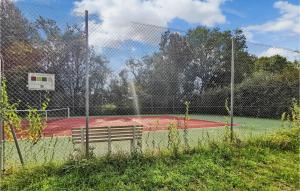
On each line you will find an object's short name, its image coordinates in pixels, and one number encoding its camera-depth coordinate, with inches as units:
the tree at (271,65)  212.5
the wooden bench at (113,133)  130.0
